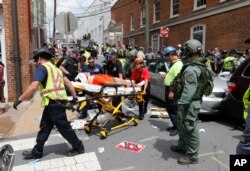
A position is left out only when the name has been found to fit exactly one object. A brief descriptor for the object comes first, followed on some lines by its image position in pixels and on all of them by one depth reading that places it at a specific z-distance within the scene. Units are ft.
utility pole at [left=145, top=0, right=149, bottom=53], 53.07
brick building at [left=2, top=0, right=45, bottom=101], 29.76
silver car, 22.62
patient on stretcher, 18.90
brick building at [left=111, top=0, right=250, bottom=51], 47.06
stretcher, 18.62
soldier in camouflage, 13.93
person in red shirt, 22.94
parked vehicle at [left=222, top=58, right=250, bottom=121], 20.07
